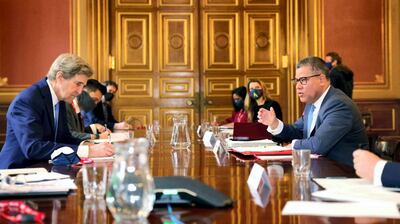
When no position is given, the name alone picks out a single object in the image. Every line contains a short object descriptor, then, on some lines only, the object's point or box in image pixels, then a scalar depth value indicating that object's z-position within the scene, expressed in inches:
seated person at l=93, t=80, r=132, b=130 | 272.0
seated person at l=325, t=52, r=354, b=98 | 258.5
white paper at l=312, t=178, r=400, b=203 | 67.9
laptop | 163.0
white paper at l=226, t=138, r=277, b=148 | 147.8
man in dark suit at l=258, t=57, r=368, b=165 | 136.3
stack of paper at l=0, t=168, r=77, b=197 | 75.6
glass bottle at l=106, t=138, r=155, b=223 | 53.2
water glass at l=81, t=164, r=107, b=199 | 72.2
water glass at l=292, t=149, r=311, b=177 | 88.9
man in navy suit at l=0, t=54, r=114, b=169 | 125.6
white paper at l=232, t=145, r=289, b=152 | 131.2
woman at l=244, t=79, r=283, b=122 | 254.8
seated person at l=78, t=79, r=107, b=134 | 237.9
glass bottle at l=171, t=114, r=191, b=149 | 151.3
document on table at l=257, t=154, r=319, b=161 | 116.2
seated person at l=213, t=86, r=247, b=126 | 305.0
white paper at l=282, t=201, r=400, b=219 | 59.7
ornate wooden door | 346.6
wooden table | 59.7
